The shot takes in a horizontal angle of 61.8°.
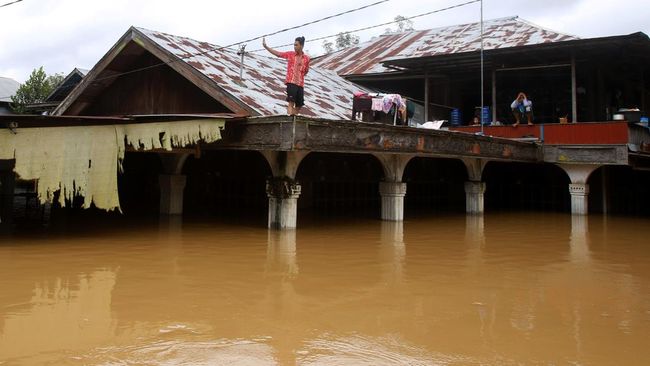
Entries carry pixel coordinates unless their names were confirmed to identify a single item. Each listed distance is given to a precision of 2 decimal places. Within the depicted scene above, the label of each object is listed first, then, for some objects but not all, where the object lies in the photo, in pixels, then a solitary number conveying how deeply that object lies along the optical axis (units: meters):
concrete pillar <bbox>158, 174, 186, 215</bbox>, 14.91
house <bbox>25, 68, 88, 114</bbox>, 20.16
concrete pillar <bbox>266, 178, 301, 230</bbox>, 11.81
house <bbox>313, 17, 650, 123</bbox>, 17.94
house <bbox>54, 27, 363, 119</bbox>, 12.91
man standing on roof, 10.78
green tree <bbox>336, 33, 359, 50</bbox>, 62.62
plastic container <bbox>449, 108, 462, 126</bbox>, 20.90
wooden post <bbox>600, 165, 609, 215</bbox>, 19.57
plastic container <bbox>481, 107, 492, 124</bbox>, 19.80
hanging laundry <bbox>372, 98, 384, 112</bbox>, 13.40
